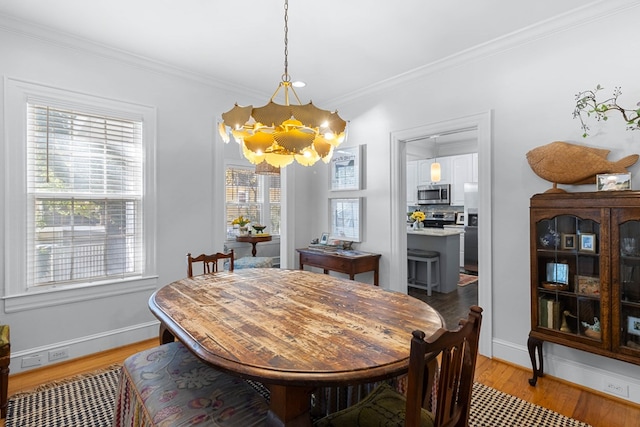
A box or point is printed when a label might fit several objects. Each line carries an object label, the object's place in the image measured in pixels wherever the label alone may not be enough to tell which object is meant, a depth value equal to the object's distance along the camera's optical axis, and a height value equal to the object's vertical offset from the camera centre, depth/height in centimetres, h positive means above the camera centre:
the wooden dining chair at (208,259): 271 -38
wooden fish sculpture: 221 +35
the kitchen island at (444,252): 494 -59
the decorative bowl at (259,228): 579 -24
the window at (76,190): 257 +21
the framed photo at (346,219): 395 -6
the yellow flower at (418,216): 570 -4
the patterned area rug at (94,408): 202 -125
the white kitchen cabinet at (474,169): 668 +89
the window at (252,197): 609 +32
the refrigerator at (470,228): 636 -28
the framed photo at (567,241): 229 -19
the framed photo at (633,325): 204 -69
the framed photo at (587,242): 220 -19
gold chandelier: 173 +48
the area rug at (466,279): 551 -114
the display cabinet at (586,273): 205 -40
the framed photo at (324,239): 422 -32
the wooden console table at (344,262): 356 -54
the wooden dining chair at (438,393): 91 -57
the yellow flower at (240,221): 575 -12
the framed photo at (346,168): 394 +56
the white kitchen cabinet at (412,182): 758 +73
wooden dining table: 114 -51
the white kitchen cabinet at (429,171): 711 +93
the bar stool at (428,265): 480 -78
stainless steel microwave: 706 +42
